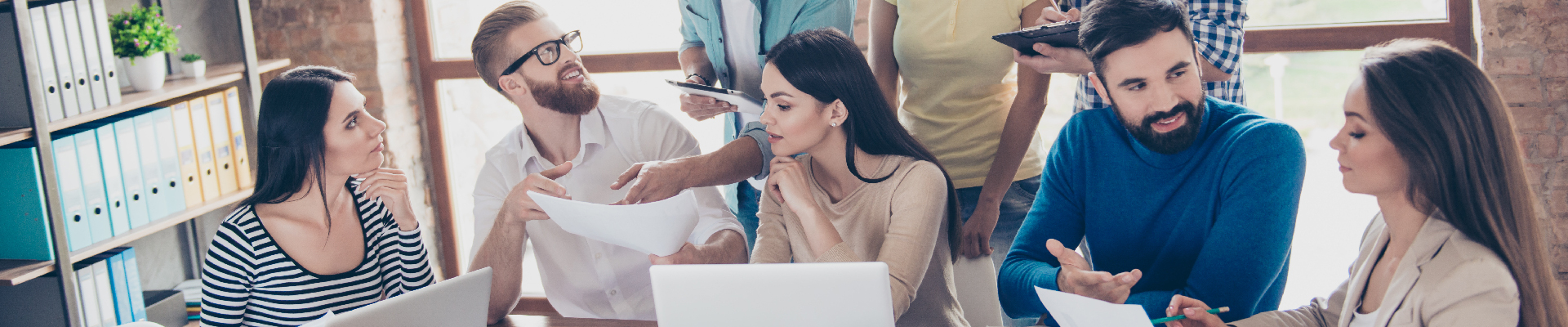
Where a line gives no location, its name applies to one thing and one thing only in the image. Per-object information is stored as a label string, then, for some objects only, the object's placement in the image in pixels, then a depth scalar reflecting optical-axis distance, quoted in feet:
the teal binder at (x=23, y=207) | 7.24
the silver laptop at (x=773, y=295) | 4.19
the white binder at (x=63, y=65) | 7.39
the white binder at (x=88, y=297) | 7.77
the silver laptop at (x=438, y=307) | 4.34
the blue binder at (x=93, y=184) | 7.70
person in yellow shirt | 6.75
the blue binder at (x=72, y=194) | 7.48
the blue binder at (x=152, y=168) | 8.25
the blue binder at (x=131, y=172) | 8.05
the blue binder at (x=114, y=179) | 7.87
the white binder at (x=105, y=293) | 7.93
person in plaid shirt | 5.89
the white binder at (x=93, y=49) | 7.68
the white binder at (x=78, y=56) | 7.52
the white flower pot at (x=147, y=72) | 8.39
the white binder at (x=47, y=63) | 7.24
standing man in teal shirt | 6.96
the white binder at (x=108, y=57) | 7.83
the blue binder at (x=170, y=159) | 8.43
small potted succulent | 8.98
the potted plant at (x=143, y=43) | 8.26
